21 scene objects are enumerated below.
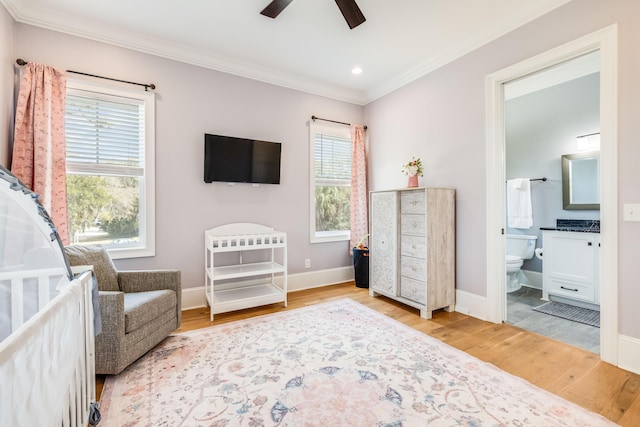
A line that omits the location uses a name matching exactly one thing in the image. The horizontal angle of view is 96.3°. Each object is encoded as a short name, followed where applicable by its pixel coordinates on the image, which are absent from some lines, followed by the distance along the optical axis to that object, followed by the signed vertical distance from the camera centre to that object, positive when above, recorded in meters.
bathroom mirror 3.35 +0.36
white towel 3.88 +0.10
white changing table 2.90 -0.61
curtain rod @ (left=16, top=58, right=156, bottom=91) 2.35 +1.27
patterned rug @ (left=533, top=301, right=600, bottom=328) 2.74 -1.05
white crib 0.79 -0.40
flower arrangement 3.24 +0.50
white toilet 3.70 -0.56
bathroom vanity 3.00 -0.58
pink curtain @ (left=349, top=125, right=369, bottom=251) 4.13 +0.29
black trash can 3.84 -0.75
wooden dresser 2.86 -0.38
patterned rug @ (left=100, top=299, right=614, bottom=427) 1.48 -1.06
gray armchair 1.79 -0.66
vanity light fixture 3.34 +0.82
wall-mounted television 3.12 +0.61
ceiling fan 1.91 +1.38
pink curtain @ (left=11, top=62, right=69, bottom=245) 2.30 +0.62
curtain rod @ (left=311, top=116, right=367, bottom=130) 3.82 +1.27
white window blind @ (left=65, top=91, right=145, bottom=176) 2.62 +0.76
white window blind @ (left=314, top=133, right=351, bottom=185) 3.97 +0.75
